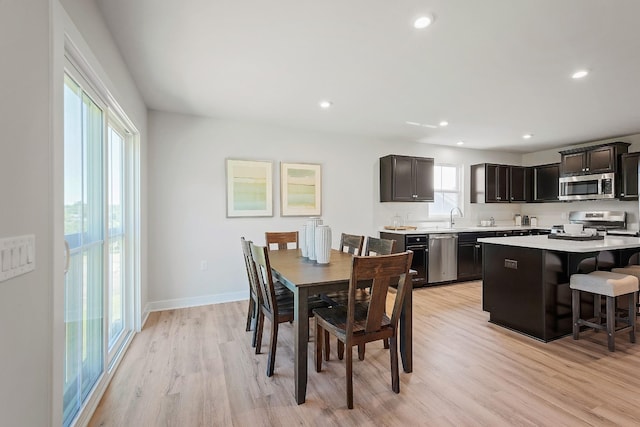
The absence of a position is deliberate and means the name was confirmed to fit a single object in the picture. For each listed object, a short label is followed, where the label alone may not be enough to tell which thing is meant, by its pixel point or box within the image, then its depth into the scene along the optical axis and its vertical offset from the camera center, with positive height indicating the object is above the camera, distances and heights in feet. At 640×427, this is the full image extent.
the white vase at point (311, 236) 8.85 -0.70
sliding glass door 5.40 -0.57
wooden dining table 6.43 -1.64
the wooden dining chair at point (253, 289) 8.40 -2.33
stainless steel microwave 16.21 +1.35
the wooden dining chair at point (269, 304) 7.43 -2.47
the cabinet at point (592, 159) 16.12 +2.88
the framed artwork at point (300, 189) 14.92 +1.11
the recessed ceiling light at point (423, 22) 6.55 +4.11
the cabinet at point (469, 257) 17.13 -2.53
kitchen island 9.33 -2.10
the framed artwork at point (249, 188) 13.82 +1.09
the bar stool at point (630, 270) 10.21 -1.97
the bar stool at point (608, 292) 8.69 -2.30
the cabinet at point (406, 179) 16.67 +1.82
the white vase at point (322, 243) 8.52 -0.86
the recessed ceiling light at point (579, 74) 9.04 +4.08
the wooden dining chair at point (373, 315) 6.16 -2.23
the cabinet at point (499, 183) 19.45 +1.81
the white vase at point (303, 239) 9.26 -0.83
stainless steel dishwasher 16.34 -2.46
